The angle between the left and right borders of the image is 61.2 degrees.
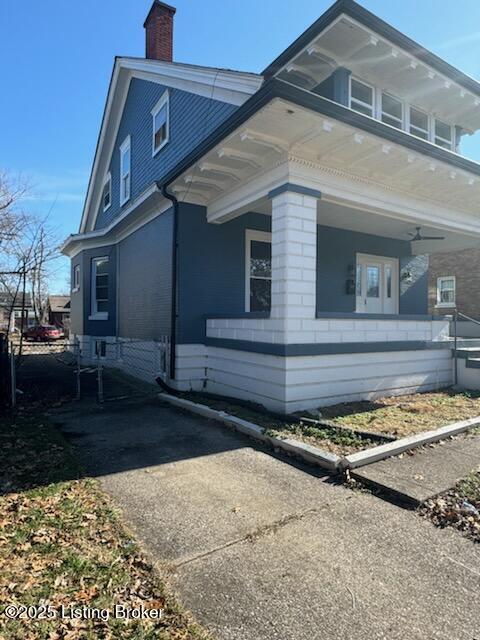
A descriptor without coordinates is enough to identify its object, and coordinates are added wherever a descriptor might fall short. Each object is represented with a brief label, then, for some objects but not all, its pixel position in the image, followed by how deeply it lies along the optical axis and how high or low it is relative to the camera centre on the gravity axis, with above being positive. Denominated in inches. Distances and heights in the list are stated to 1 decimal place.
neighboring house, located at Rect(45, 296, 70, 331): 1830.7 +1.0
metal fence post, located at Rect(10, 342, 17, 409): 262.5 -43.3
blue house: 238.1 +80.1
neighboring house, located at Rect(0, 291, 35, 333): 1363.2 -30.9
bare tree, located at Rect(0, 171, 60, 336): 552.7 +117.6
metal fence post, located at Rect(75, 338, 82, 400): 301.0 -51.0
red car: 1186.6 -66.3
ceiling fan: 380.2 +75.7
